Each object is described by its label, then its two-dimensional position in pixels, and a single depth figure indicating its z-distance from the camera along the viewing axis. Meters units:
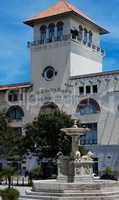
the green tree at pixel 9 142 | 53.87
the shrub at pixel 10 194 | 21.06
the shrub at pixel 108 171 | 49.82
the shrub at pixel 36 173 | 46.78
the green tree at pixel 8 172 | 39.06
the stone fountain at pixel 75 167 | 30.27
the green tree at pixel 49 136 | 49.53
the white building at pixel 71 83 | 57.56
